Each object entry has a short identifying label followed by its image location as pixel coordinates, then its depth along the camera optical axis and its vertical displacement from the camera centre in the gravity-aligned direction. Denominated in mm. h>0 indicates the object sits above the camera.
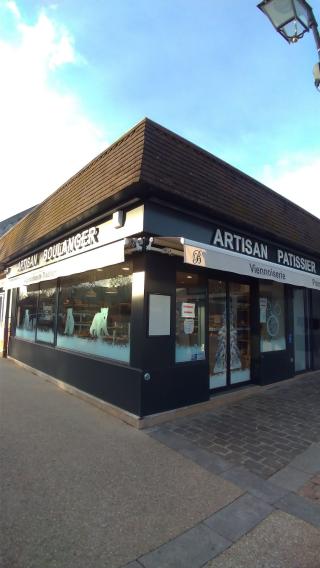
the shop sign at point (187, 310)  5720 +129
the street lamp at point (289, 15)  3568 +3227
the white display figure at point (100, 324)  6230 -146
